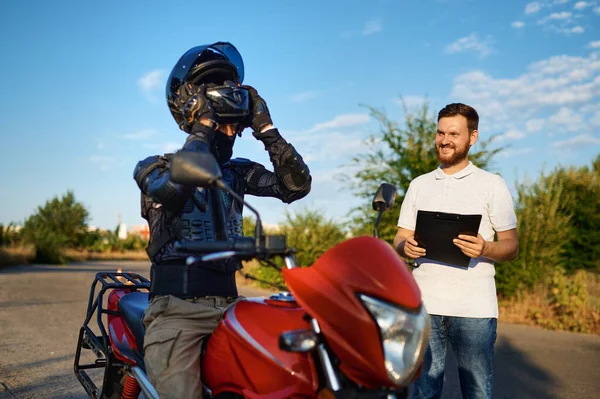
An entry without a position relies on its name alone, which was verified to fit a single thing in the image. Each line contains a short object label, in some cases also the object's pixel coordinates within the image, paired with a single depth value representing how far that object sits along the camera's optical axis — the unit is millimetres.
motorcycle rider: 2766
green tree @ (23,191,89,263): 32762
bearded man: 3660
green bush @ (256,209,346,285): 16844
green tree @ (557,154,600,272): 15281
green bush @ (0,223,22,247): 28077
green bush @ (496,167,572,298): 12578
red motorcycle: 1962
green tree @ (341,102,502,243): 12391
